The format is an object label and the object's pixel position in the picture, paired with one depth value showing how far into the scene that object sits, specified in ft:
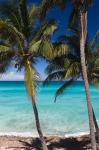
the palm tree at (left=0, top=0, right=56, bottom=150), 51.03
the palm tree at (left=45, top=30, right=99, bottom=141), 53.78
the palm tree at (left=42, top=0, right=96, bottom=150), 47.83
